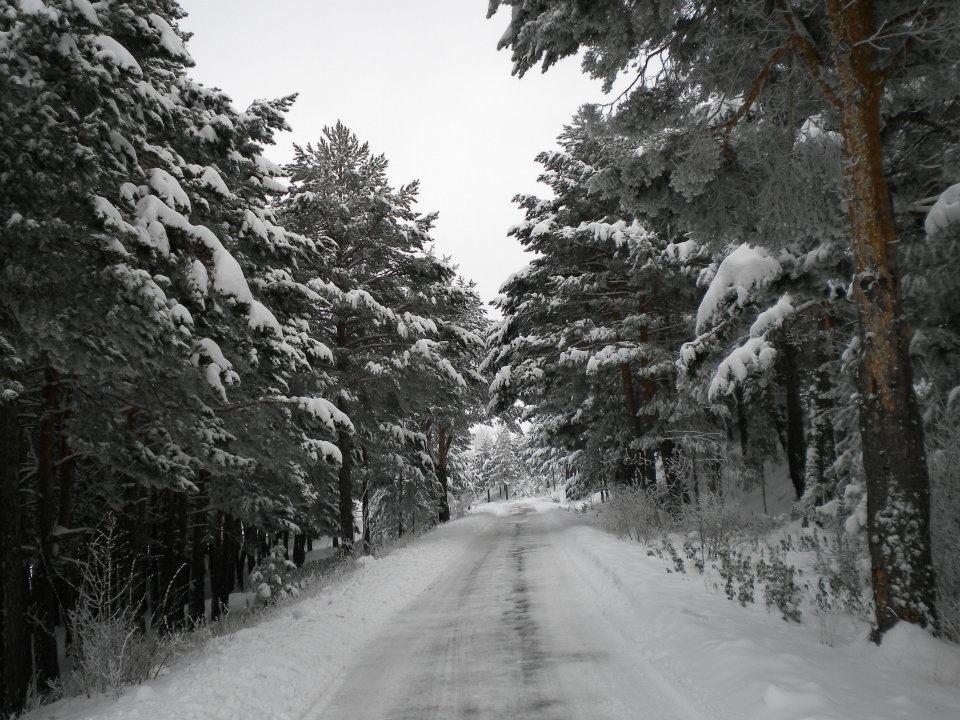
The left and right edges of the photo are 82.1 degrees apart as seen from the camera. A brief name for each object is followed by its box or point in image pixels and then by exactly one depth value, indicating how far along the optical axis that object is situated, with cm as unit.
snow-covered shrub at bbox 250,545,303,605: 1090
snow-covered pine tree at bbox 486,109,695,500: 1498
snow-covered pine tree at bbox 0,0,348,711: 532
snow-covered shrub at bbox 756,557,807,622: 634
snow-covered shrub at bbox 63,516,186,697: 524
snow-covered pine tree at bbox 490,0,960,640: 473
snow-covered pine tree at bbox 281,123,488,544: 1542
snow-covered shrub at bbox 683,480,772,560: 1049
